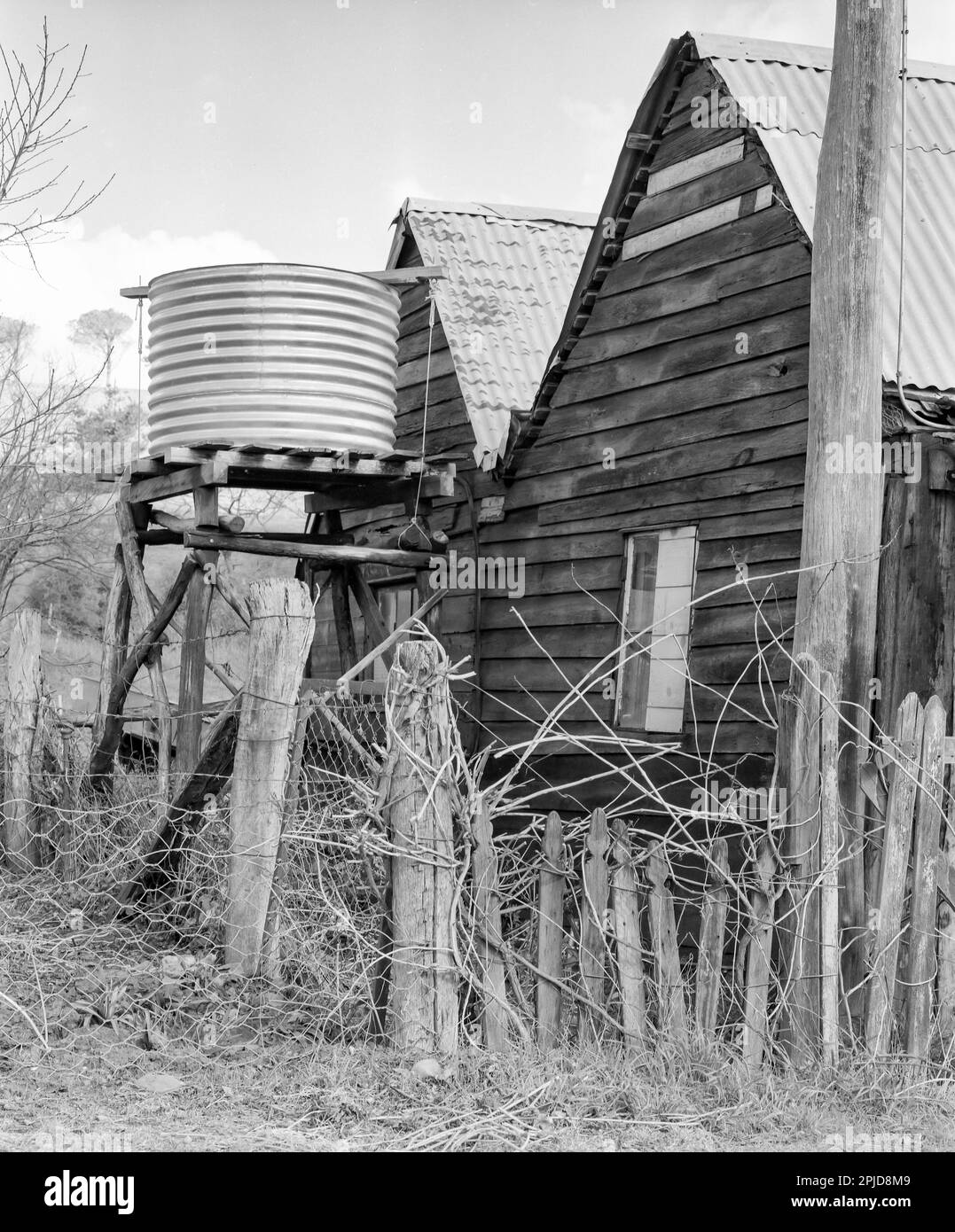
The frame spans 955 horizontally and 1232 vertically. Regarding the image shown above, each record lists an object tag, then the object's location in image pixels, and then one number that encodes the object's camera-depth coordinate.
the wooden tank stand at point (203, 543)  8.44
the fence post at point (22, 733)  8.10
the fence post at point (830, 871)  4.95
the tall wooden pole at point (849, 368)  5.45
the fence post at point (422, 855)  4.89
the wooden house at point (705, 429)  7.32
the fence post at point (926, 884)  5.04
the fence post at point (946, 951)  5.17
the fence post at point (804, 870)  4.98
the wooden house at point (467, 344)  11.03
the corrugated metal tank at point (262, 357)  8.99
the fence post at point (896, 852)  5.08
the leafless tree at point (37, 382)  8.16
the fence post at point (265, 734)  5.73
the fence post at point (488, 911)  5.06
